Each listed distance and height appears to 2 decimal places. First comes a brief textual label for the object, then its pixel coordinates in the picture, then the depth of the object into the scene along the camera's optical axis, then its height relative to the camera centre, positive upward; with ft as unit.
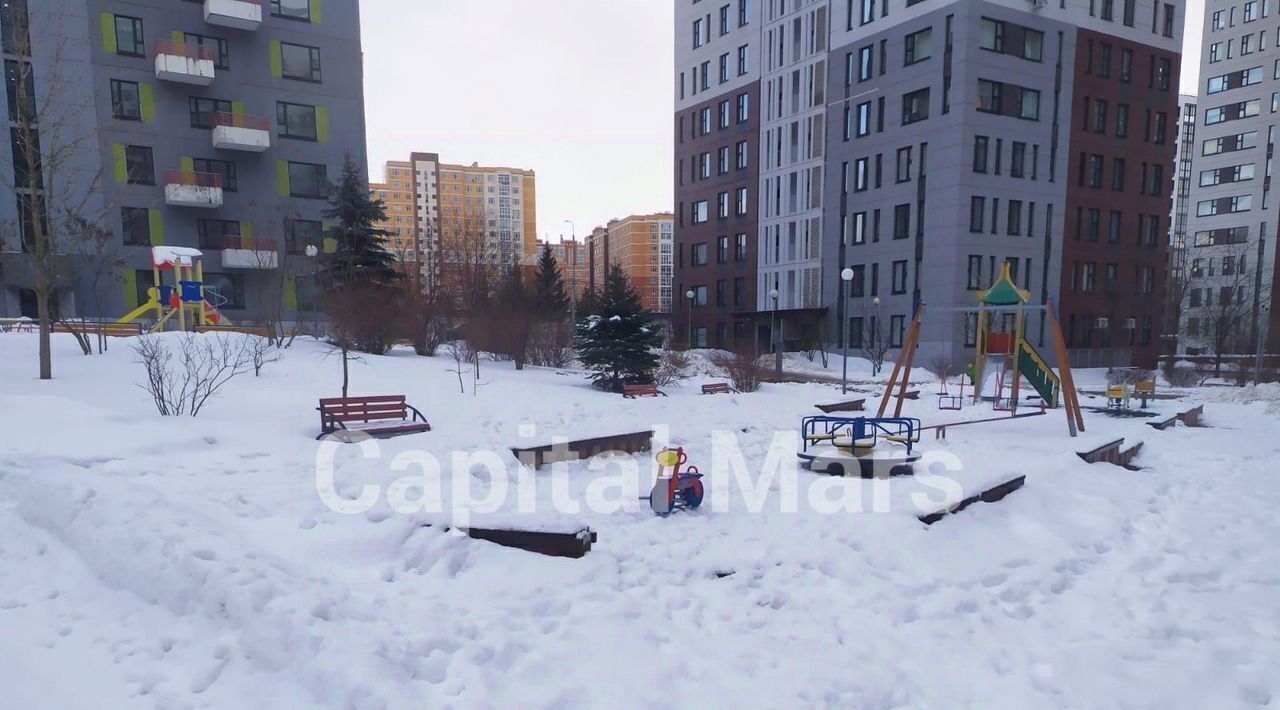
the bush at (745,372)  58.54 -5.86
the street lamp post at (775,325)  83.87 -2.95
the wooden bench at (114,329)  59.47 -2.12
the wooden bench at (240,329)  68.54 -2.30
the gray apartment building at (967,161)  103.65 +27.35
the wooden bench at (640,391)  53.42 -6.93
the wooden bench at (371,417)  31.94 -5.77
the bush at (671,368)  61.87 -6.01
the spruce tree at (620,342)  57.16 -2.89
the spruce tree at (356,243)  77.92 +8.53
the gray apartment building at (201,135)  91.30 +27.84
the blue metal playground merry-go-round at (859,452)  29.50 -6.98
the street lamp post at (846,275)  60.68 +4.18
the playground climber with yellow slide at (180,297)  67.36 +1.36
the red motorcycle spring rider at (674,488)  24.11 -6.93
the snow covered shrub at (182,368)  32.07 -3.98
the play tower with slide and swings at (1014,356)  40.88 -3.27
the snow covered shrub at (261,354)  49.58 -3.97
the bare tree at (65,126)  86.58 +27.17
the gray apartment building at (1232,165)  158.51 +39.80
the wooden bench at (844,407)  48.15 -7.58
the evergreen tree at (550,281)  143.69 +7.42
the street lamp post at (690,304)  140.67 +1.60
